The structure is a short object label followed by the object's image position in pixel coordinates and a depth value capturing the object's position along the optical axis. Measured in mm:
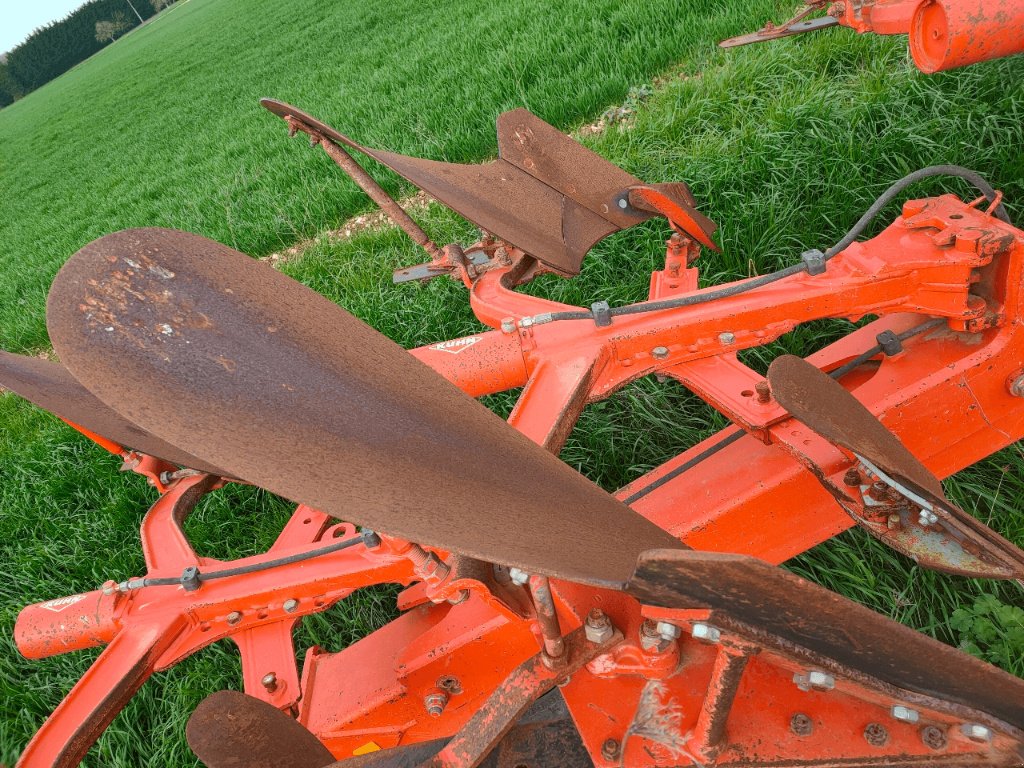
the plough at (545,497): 1090
